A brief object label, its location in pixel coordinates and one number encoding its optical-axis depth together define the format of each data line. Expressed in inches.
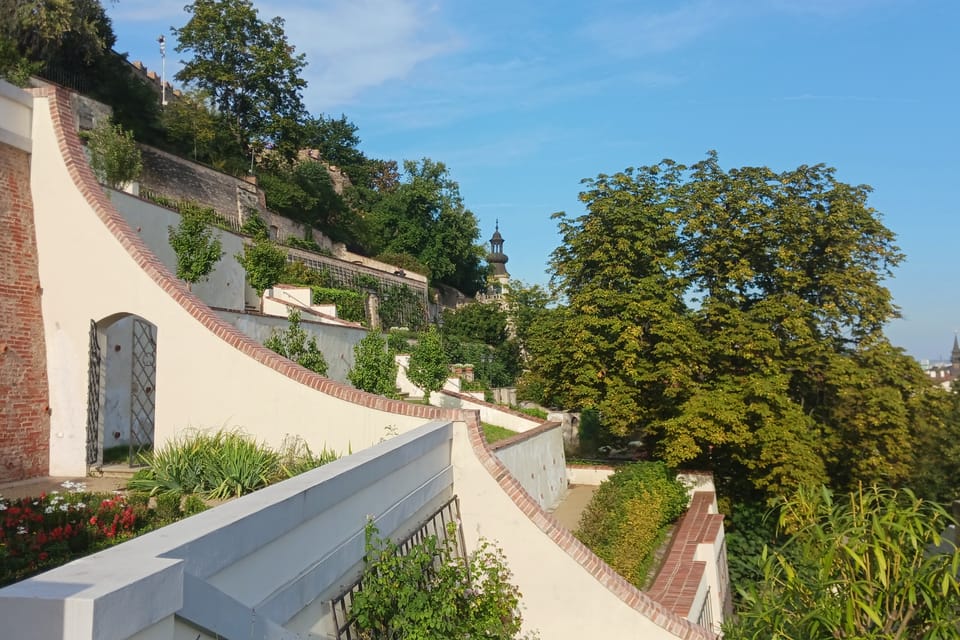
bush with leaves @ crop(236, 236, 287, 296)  697.6
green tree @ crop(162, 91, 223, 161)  1208.8
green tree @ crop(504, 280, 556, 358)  1537.3
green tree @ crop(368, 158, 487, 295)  1865.2
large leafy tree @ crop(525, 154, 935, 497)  751.1
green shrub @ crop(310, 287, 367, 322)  918.2
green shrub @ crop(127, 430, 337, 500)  314.7
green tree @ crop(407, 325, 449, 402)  743.1
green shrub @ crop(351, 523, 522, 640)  225.8
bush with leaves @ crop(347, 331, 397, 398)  584.7
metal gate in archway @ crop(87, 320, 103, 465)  373.7
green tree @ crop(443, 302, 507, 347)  1561.3
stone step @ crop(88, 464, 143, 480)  371.6
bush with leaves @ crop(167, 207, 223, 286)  532.4
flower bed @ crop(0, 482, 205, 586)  222.5
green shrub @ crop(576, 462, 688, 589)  518.3
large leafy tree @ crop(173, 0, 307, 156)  1334.9
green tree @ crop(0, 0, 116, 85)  903.5
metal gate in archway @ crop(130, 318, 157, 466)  438.3
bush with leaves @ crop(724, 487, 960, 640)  202.1
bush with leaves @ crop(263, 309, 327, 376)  549.6
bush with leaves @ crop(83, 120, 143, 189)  682.8
